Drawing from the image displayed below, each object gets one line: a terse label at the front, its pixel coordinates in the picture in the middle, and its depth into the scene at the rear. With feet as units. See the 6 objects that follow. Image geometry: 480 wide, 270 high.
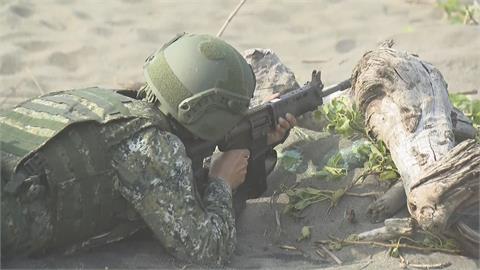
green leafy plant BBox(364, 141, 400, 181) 28.91
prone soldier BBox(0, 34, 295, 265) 23.44
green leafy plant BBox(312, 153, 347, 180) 30.09
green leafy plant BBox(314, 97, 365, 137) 31.78
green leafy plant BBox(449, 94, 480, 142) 32.45
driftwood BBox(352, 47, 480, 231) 24.04
